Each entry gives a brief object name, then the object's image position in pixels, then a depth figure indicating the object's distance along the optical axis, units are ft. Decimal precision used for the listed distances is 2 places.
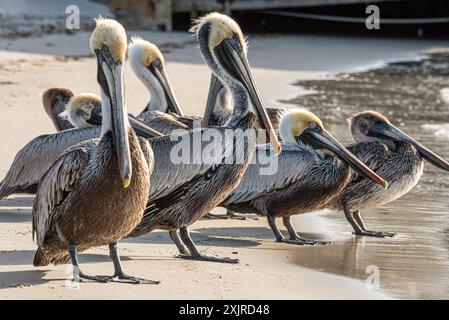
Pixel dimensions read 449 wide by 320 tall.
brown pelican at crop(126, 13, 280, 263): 43.06
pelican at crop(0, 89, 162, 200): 51.13
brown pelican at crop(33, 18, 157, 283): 35.94
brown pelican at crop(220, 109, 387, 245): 49.70
